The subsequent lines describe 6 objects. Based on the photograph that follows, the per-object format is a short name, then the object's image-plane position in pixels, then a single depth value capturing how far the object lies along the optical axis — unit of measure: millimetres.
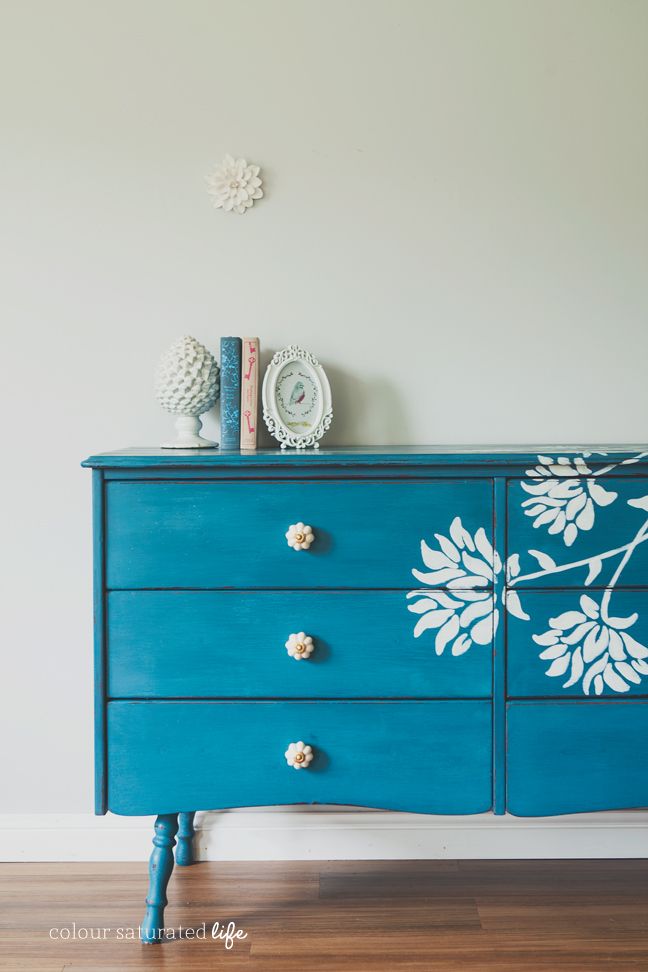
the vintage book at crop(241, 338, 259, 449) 1729
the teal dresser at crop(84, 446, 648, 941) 1485
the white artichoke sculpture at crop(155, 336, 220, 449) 1728
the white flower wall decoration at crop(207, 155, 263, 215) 1865
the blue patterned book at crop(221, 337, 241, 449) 1725
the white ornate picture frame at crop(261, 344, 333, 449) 1743
